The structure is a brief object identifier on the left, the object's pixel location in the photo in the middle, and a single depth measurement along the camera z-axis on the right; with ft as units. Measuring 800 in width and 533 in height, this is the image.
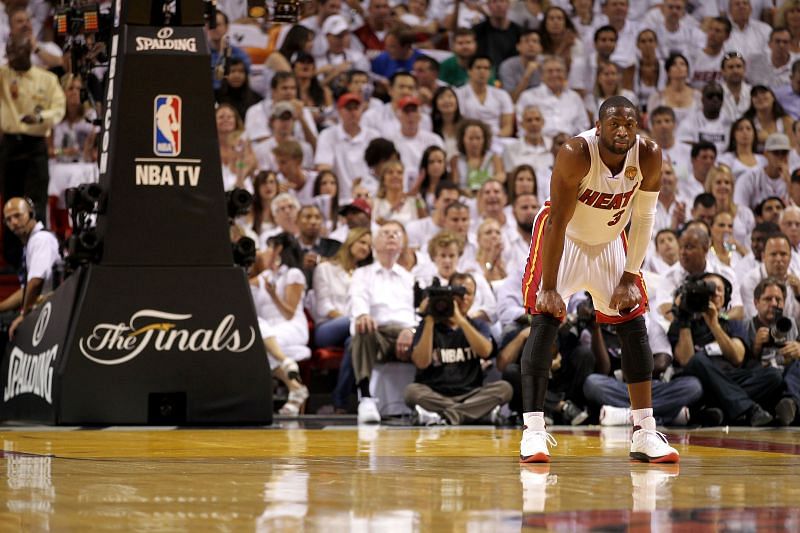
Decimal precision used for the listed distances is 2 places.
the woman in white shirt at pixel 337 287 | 66.13
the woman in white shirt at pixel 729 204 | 77.71
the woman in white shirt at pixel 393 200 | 74.08
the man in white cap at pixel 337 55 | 87.35
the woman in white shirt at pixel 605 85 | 88.69
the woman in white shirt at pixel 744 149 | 83.97
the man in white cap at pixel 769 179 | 82.23
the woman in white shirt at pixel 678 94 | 88.69
